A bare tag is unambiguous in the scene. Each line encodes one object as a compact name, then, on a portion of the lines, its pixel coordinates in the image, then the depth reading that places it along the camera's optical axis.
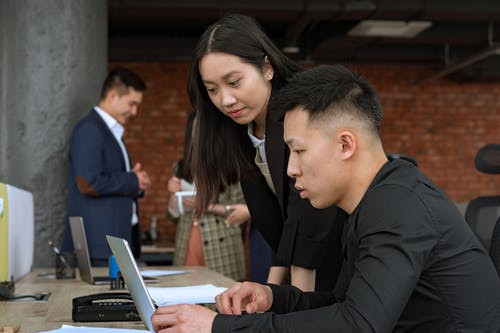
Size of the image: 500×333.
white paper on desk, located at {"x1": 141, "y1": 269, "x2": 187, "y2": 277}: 3.33
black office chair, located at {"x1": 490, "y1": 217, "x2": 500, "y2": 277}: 1.94
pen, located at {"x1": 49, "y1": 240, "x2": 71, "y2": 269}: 3.40
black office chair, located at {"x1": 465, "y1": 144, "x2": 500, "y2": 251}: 3.66
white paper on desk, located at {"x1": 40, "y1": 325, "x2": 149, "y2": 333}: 1.81
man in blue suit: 4.01
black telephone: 2.04
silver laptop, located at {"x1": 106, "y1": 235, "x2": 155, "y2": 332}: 1.66
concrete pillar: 4.45
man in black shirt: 1.36
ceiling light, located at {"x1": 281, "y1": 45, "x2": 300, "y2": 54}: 8.88
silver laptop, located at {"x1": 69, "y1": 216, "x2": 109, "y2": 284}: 3.15
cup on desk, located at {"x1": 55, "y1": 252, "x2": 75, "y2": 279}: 3.40
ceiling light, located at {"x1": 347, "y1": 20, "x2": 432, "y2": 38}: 8.16
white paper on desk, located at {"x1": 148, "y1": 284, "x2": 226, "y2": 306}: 2.28
